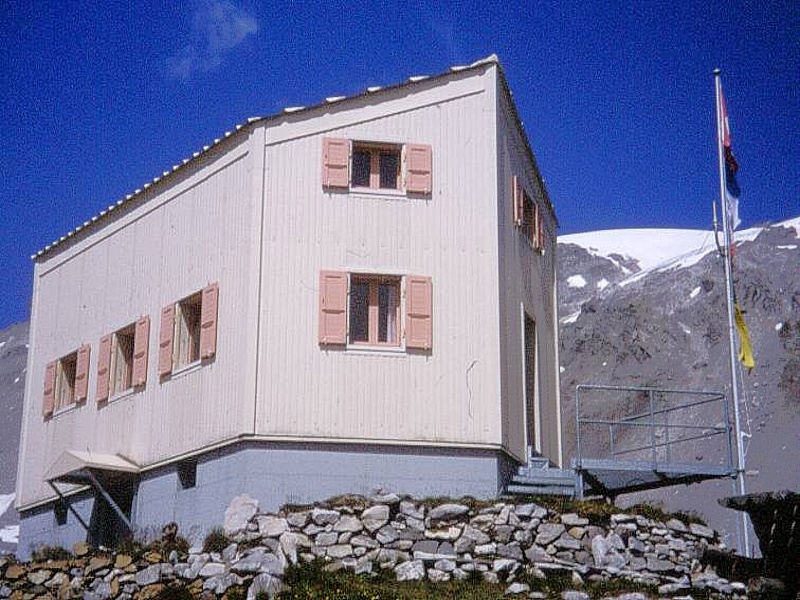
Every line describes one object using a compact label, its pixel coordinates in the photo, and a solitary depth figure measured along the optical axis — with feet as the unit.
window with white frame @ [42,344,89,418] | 88.43
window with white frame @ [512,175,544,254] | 81.51
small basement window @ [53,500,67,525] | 84.80
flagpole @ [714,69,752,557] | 66.64
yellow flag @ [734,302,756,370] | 75.05
